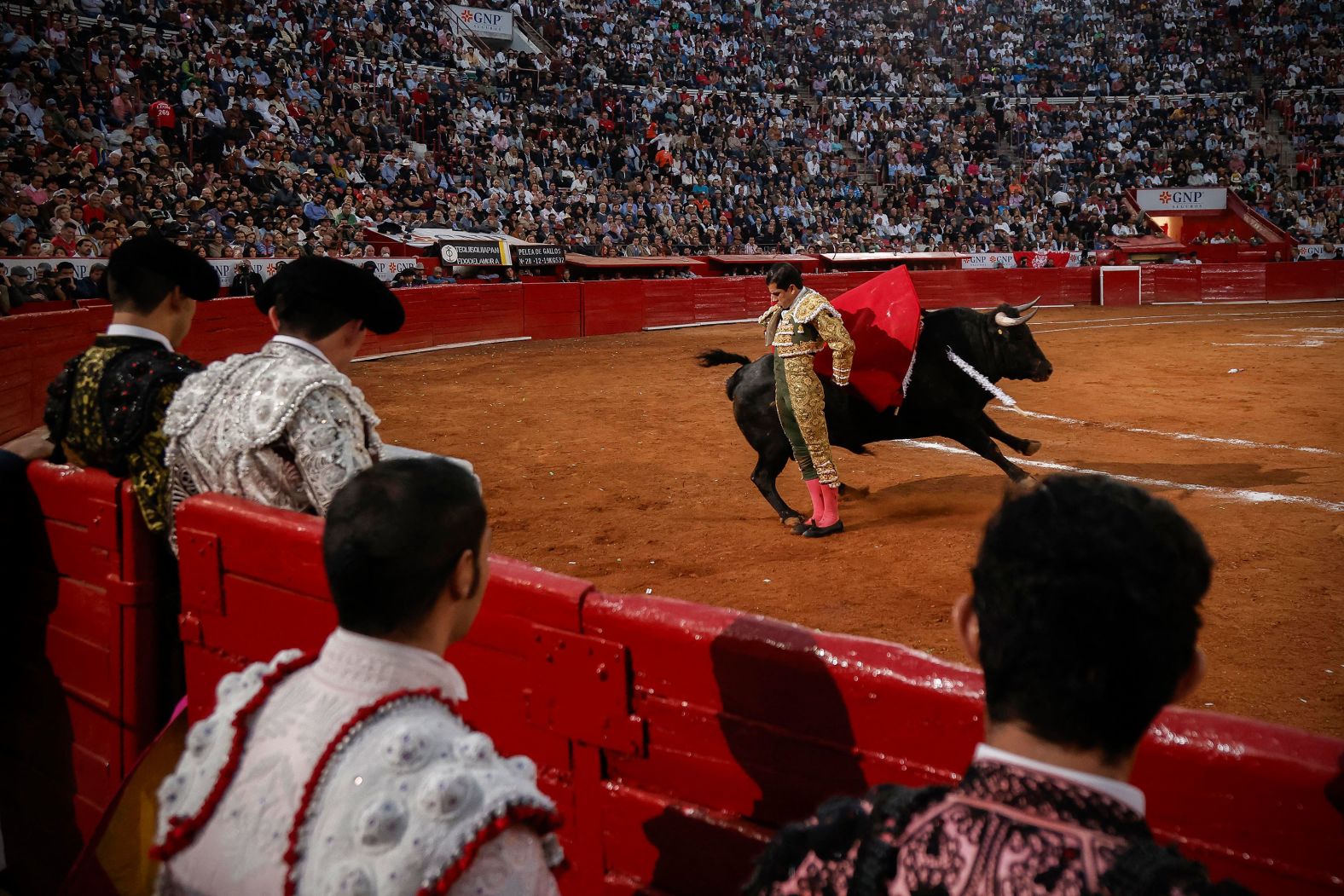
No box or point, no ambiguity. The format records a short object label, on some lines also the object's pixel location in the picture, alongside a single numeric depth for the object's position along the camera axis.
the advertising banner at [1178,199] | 29.16
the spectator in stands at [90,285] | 11.49
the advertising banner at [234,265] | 10.97
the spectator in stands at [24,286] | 10.24
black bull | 6.42
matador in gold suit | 5.76
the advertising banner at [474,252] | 17.61
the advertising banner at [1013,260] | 25.36
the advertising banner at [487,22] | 25.44
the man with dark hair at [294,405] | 2.30
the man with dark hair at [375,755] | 1.17
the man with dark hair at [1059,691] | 0.97
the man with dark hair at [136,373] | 2.68
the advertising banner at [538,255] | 18.69
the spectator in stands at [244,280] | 13.82
